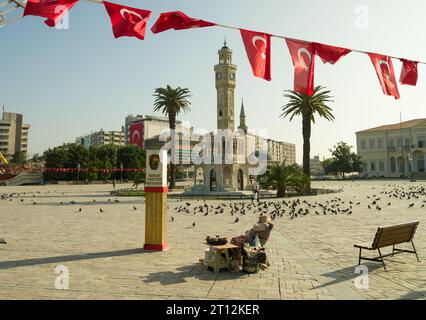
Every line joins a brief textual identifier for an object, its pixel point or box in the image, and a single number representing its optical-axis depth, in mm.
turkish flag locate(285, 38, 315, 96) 9781
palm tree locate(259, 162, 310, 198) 31266
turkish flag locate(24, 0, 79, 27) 8273
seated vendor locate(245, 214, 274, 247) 8398
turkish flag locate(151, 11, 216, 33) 9023
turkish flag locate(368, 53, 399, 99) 10759
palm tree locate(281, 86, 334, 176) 36031
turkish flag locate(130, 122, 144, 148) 151000
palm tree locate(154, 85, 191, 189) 47844
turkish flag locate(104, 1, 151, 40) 8570
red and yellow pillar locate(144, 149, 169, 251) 10109
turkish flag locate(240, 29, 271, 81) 9422
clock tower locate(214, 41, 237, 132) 44594
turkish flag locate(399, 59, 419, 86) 11672
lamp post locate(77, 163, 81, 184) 75481
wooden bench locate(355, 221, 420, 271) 7589
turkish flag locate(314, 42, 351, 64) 10031
